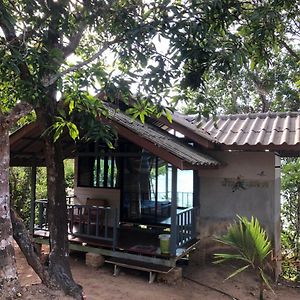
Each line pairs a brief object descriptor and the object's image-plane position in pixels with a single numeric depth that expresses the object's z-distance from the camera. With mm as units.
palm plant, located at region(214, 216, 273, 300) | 5832
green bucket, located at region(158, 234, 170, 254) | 7776
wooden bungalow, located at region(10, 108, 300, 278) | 8023
